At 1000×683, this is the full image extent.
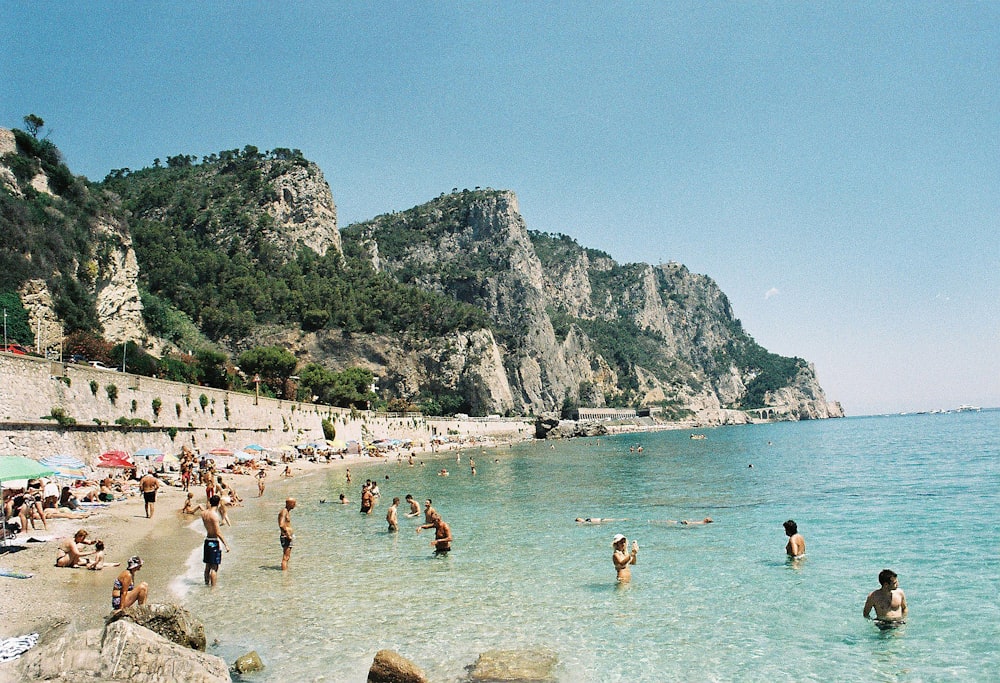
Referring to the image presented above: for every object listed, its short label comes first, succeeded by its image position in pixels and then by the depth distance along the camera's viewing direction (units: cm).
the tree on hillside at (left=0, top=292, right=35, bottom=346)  3481
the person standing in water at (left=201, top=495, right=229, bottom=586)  1220
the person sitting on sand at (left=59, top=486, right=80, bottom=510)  1916
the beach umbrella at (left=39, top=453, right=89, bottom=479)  1894
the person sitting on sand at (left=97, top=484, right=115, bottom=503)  2188
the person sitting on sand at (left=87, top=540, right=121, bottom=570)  1292
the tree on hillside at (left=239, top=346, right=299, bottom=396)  6462
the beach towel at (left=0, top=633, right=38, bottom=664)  759
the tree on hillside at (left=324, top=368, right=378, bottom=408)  7500
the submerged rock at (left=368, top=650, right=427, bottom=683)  768
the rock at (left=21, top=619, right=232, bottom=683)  659
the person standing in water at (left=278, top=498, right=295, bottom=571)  1420
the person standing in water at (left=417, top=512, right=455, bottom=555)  1584
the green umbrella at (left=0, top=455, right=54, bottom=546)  1309
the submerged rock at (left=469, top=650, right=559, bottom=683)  808
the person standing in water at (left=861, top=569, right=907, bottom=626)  991
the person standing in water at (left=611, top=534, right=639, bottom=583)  1280
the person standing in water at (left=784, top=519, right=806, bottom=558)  1466
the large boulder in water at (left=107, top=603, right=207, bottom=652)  812
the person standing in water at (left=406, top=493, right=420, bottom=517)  2114
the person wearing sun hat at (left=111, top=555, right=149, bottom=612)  923
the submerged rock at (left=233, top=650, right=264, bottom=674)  818
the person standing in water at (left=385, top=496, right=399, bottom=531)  1912
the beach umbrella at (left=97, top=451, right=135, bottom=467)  2306
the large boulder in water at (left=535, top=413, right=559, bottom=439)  11344
